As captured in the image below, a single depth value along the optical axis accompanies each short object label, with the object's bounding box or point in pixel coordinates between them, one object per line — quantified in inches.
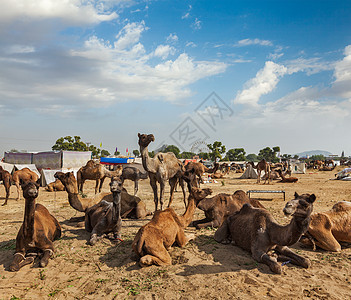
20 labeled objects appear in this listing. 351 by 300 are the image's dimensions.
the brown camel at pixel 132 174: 596.2
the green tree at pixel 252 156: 6944.9
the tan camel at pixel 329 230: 251.4
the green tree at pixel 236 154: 3858.3
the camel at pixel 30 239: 214.2
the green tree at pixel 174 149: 3178.6
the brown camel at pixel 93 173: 606.9
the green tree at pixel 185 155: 3777.1
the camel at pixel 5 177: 587.9
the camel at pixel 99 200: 344.8
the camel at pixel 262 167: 1026.1
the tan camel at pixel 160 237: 216.7
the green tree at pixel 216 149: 2680.1
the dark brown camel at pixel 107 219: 276.9
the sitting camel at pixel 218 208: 338.6
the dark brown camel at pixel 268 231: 176.7
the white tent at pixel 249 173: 1313.6
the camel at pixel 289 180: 1016.6
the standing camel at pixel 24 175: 668.7
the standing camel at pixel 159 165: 381.1
